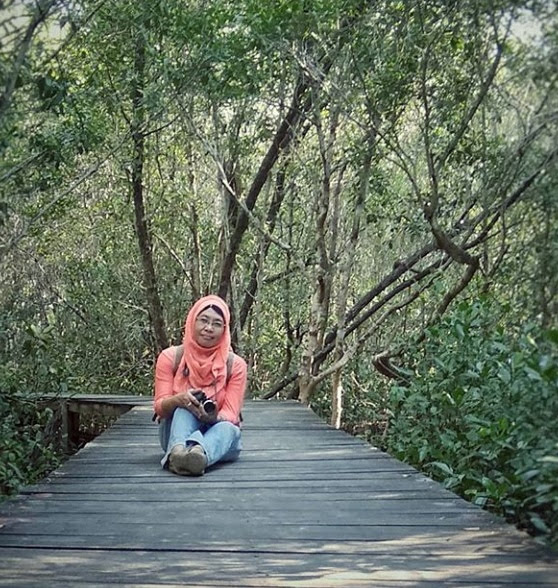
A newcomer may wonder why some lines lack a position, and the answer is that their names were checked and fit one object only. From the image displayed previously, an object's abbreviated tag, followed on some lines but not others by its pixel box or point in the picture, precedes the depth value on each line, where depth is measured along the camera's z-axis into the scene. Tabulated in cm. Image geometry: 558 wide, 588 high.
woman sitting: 438
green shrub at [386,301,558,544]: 247
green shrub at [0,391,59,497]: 520
